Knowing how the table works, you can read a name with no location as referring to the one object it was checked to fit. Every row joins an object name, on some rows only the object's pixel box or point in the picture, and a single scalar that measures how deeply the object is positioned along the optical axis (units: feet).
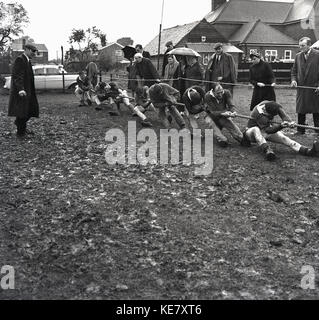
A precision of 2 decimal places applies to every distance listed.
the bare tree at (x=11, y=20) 150.71
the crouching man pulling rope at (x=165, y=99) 33.55
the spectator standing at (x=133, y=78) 42.90
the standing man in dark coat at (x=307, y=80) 30.94
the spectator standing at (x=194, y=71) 37.63
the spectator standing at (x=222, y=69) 35.42
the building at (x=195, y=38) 148.36
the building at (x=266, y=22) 170.91
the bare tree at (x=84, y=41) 142.92
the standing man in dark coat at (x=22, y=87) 30.86
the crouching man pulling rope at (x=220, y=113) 28.53
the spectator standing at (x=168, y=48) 46.36
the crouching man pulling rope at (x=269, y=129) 24.93
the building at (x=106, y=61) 148.46
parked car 78.69
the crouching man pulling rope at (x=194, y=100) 29.63
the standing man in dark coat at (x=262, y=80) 32.45
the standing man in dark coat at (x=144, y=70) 41.45
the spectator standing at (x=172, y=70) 41.20
